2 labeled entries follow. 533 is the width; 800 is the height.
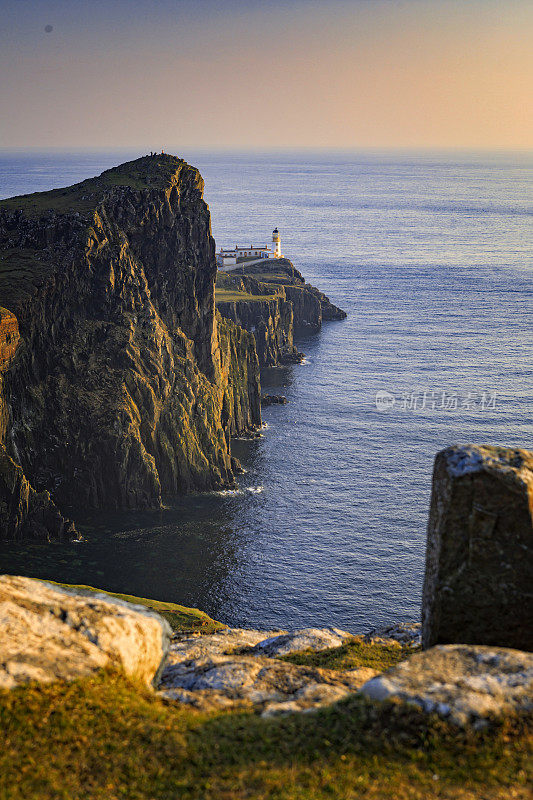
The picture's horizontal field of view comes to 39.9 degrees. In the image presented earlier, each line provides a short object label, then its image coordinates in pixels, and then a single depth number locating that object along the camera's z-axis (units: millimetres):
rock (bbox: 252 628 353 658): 39594
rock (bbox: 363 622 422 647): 42062
